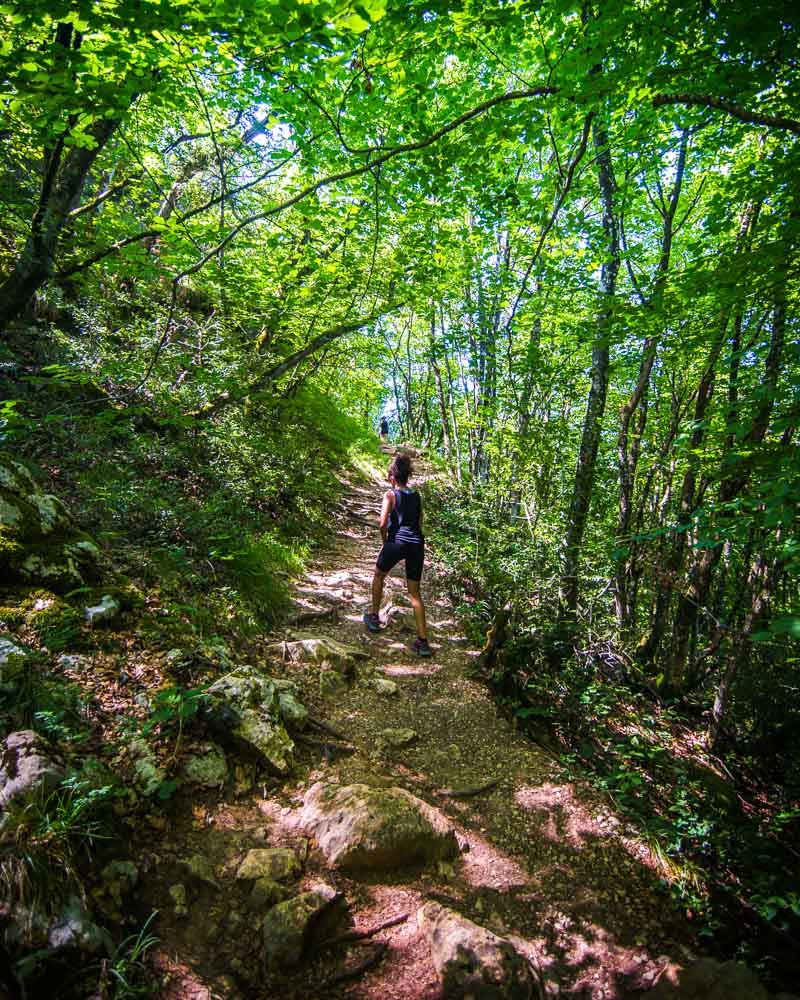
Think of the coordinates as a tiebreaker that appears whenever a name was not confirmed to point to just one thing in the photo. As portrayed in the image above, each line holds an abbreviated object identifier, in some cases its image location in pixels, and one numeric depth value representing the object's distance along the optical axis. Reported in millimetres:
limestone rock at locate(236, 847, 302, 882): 2365
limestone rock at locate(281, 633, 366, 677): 4512
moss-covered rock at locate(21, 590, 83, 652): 2861
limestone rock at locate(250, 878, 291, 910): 2234
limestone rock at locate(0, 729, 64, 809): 1896
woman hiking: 5512
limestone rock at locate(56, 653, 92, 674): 2799
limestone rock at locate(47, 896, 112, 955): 1616
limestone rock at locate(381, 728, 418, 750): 3883
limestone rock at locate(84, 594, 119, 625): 3191
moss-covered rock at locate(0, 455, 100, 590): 3168
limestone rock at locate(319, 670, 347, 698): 4262
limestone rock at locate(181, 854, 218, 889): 2248
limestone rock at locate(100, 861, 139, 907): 1967
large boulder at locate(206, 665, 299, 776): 3032
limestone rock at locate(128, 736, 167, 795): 2477
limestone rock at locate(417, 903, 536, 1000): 2096
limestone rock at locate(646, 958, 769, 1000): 2266
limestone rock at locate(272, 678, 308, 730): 3508
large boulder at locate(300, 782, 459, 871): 2631
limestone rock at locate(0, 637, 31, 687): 2383
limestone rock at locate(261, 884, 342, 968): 2041
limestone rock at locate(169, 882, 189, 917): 2094
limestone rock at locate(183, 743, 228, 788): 2727
